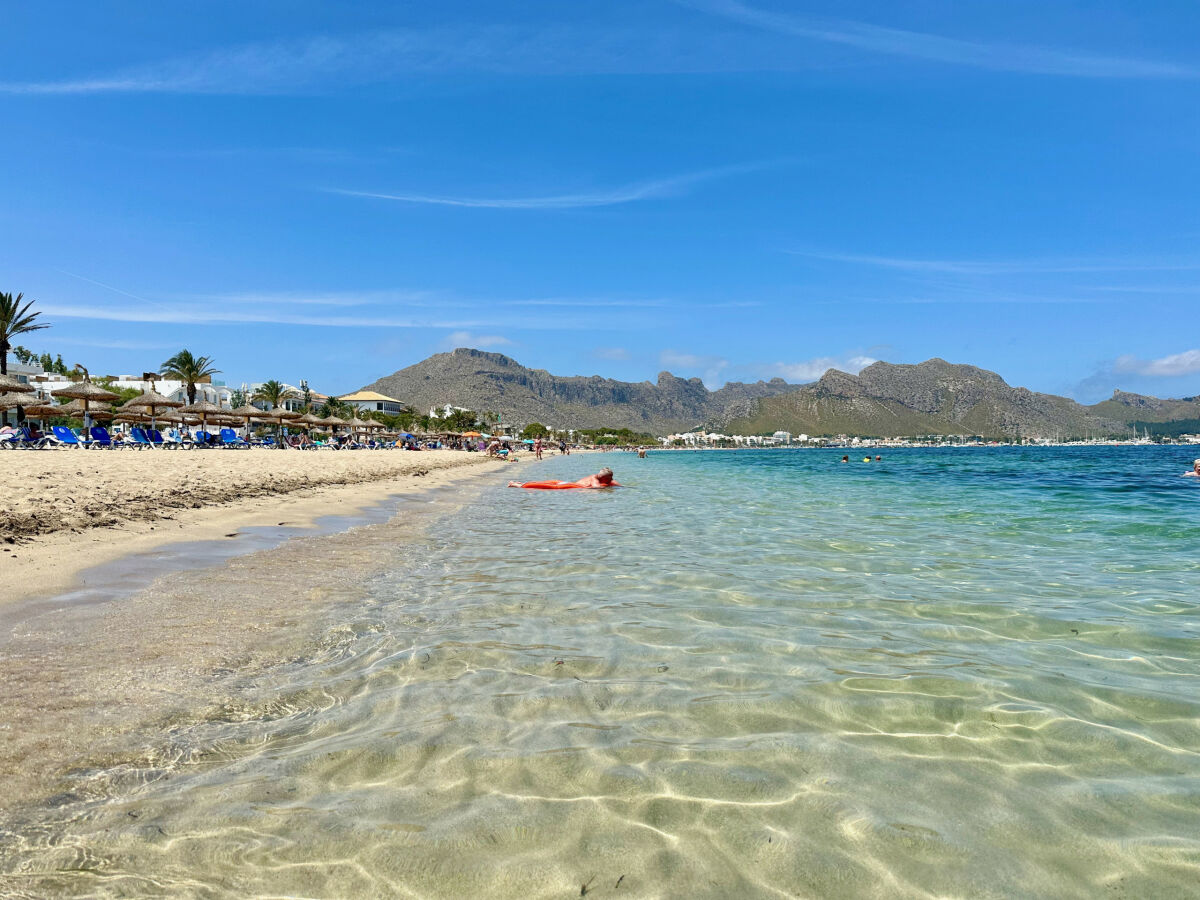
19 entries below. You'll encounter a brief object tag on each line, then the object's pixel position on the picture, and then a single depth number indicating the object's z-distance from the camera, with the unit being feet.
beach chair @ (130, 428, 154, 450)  149.17
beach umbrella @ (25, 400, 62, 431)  126.11
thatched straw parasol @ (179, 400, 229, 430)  159.56
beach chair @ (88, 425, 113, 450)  130.62
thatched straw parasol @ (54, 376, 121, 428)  124.98
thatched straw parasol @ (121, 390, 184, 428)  143.02
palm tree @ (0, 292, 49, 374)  141.90
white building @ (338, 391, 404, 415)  601.21
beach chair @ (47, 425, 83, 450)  121.54
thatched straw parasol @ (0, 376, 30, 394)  105.09
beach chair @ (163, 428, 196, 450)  148.03
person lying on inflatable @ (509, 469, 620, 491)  79.54
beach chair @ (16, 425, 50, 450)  110.09
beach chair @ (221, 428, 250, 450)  175.42
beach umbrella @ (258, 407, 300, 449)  182.35
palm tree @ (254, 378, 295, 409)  305.53
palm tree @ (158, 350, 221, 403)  205.05
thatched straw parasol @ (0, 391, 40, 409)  119.14
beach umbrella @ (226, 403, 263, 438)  170.71
